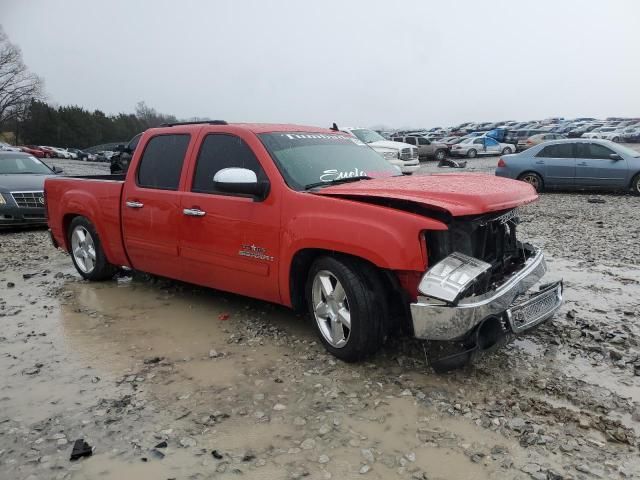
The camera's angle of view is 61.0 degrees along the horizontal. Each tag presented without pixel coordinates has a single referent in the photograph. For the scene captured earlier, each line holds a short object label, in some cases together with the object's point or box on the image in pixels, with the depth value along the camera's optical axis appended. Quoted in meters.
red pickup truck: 3.48
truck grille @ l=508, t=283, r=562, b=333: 3.61
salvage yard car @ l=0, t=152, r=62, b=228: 9.75
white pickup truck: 20.66
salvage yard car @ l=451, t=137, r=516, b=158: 34.06
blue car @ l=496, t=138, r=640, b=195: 13.59
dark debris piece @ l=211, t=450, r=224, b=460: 2.93
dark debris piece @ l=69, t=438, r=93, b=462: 2.96
